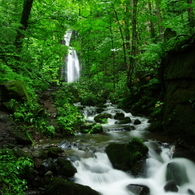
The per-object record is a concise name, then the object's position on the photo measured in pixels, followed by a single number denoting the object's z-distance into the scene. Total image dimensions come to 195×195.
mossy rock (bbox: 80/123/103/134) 8.65
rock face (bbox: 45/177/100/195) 3.94
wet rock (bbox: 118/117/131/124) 10.20
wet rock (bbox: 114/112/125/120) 10.90
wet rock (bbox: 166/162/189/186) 5.16
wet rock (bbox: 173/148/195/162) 5.66
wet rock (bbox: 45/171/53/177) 4.41
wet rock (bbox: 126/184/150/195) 4.72
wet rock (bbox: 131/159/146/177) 5.36
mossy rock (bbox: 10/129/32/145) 5.89
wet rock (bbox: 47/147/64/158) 5.16
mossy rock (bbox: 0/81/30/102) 7.30
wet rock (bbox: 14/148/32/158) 4.40
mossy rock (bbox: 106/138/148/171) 5.53
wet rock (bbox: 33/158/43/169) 4.54
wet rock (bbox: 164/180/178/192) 4.82
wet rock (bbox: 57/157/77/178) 4.77
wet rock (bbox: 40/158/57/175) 4.53
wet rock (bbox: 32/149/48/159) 4.95
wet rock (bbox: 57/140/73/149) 6.34
